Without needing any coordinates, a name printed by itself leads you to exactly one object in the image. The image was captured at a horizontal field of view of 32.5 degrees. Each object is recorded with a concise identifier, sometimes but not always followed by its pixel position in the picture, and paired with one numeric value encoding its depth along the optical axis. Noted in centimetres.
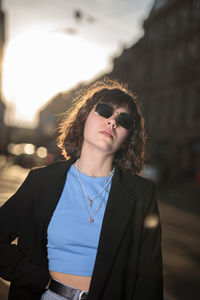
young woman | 196
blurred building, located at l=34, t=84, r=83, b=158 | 8806
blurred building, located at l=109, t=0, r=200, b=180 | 3030
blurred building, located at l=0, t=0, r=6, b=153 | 5192
